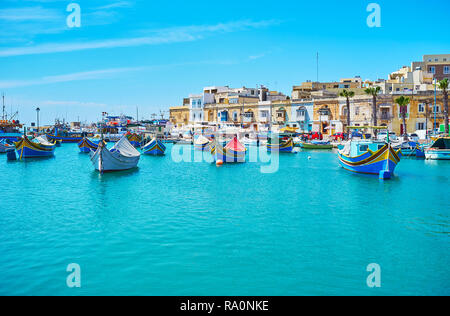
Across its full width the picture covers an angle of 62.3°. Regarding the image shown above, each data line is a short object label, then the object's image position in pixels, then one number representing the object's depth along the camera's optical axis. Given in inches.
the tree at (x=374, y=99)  2313.9
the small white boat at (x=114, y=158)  1291.2
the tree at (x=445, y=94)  1971.5
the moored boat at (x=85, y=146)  2352.4
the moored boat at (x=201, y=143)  2532.0
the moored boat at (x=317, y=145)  2333.9
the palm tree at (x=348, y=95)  2479.9
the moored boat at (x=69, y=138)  3448.3
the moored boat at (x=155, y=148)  2143.2
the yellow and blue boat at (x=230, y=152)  1609.3
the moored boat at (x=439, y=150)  1669.5
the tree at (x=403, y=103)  2229.3
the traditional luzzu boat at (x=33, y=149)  1876.2
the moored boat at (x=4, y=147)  2310.5
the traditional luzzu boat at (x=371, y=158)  1130.7
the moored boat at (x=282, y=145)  2181.7
